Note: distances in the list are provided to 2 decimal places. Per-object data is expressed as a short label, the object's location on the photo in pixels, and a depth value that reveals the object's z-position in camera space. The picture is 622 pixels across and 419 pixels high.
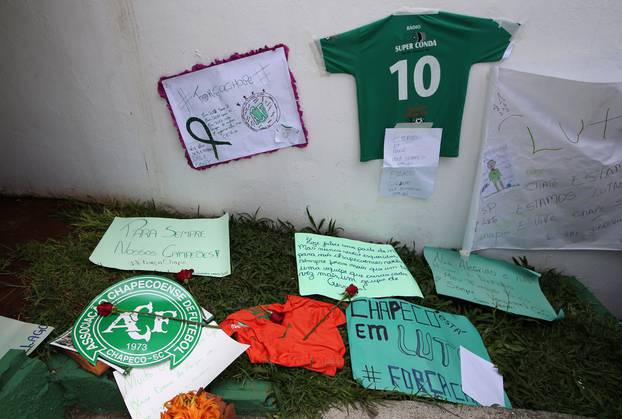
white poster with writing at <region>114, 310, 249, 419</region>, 1.63
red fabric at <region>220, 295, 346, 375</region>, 1.86
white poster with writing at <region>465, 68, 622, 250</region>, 2.15
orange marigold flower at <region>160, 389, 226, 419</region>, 1.35
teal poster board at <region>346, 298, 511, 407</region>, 1.85
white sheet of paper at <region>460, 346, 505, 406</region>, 1.88
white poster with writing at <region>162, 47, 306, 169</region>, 2.20
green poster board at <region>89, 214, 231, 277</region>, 2.32
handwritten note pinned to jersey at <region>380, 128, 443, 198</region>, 2.31
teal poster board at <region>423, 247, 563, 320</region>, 2.40
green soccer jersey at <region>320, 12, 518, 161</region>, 2.00
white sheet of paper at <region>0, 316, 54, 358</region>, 1.76
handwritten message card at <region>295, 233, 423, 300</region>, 2.30
